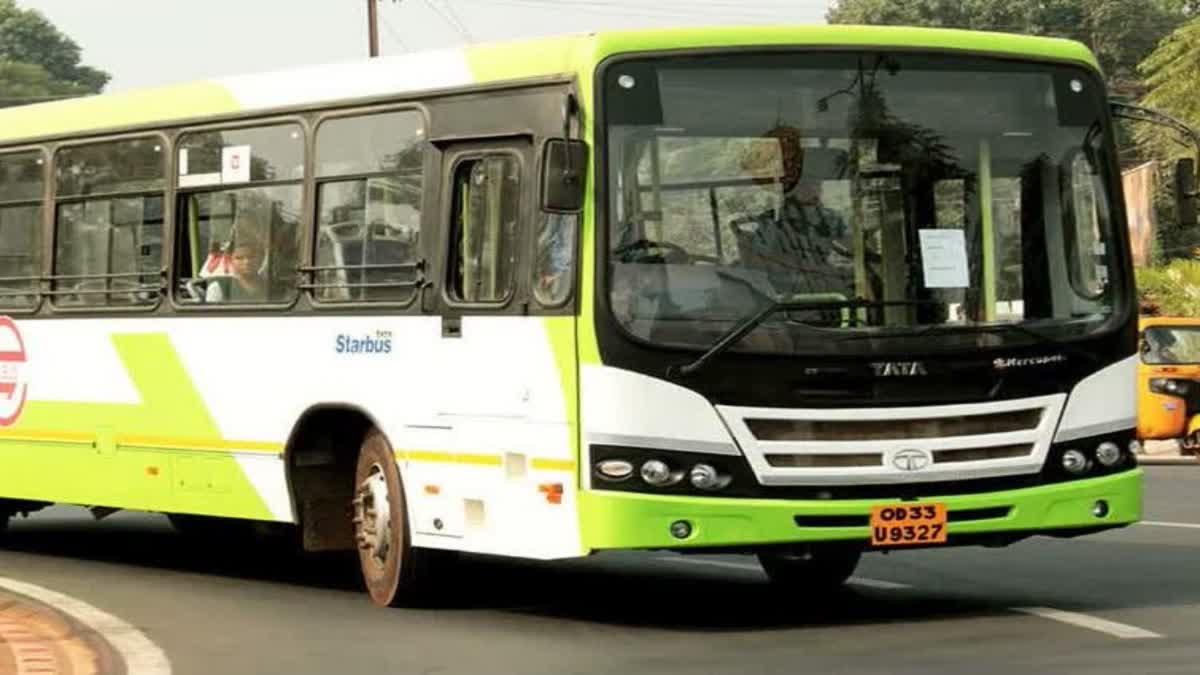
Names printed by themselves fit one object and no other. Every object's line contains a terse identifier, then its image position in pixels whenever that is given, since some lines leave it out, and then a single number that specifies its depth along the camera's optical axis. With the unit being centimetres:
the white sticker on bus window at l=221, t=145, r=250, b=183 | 1596
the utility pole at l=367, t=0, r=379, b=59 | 6031
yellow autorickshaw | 3150
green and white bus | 1256
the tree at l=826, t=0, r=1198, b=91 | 11188
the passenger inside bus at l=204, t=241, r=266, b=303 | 1568
